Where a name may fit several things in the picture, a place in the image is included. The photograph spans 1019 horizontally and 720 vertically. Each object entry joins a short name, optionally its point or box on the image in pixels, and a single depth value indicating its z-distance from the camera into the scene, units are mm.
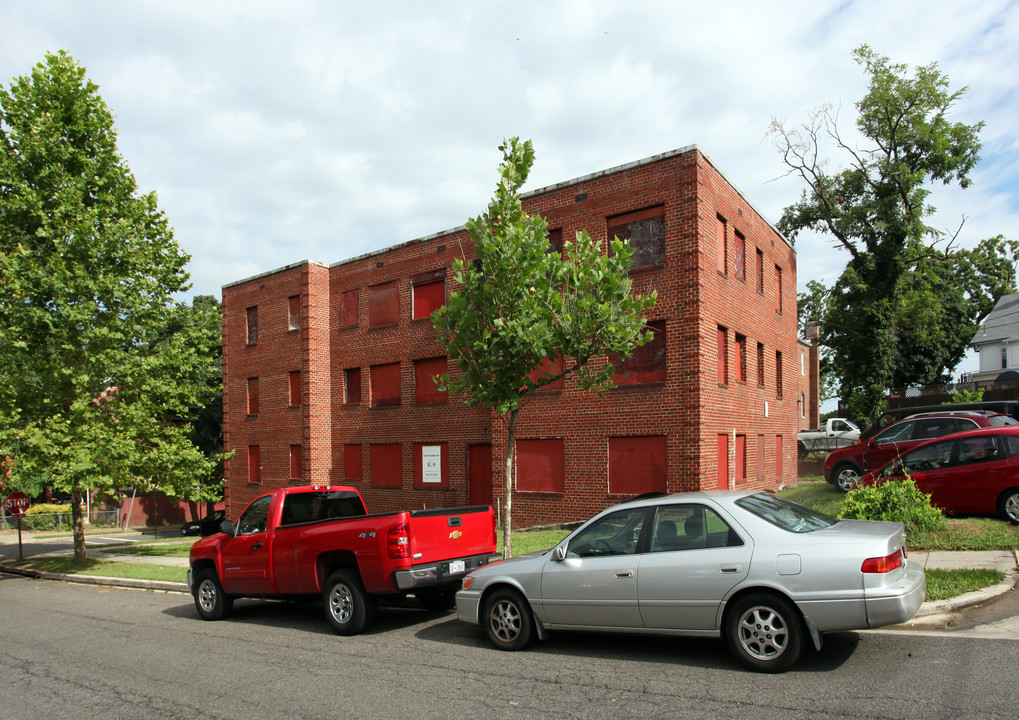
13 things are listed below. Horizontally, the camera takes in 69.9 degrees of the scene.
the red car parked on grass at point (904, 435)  15289
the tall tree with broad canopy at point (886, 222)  30250
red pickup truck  8117
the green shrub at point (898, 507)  10852
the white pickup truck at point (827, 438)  28953
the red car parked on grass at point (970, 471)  11492
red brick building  17328
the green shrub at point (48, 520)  37062
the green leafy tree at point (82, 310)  16359
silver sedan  5637
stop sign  18406
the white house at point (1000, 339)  46344
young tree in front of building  10633
